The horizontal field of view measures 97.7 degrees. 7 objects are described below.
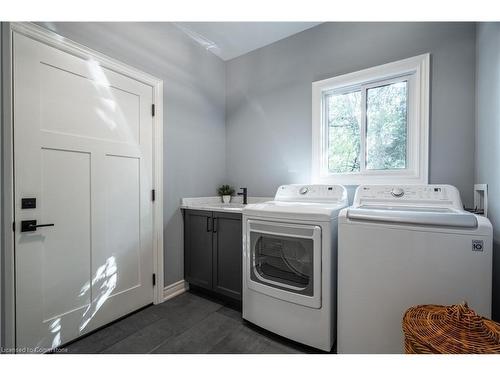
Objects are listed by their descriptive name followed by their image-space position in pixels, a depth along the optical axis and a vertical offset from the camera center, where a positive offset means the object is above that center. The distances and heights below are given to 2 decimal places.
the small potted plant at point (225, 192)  2.84 -0.10
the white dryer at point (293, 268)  1.45 -0.62
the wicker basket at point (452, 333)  0.82 -0.60
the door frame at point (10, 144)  1.32 +0.24
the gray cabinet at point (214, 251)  2.06 -0.67
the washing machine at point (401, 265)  1.10 -0.44
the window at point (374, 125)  1.84 +0.58
